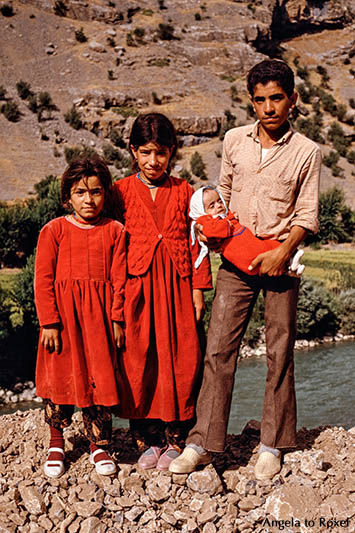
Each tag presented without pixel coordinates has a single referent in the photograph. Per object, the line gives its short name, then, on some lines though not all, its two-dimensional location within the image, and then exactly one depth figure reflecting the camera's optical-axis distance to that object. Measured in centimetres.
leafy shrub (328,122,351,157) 3324
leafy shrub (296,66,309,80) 4572
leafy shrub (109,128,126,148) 3036
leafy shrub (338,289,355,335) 1270
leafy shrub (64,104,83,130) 3123
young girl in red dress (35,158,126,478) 321
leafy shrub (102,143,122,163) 2827
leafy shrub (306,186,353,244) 2050
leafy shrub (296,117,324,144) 3438
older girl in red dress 328
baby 312
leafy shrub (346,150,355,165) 3183
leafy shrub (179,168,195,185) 2576
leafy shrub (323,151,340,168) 2968
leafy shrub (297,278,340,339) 1220
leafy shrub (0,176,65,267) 1446
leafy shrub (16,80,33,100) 3312
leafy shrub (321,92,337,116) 3954
